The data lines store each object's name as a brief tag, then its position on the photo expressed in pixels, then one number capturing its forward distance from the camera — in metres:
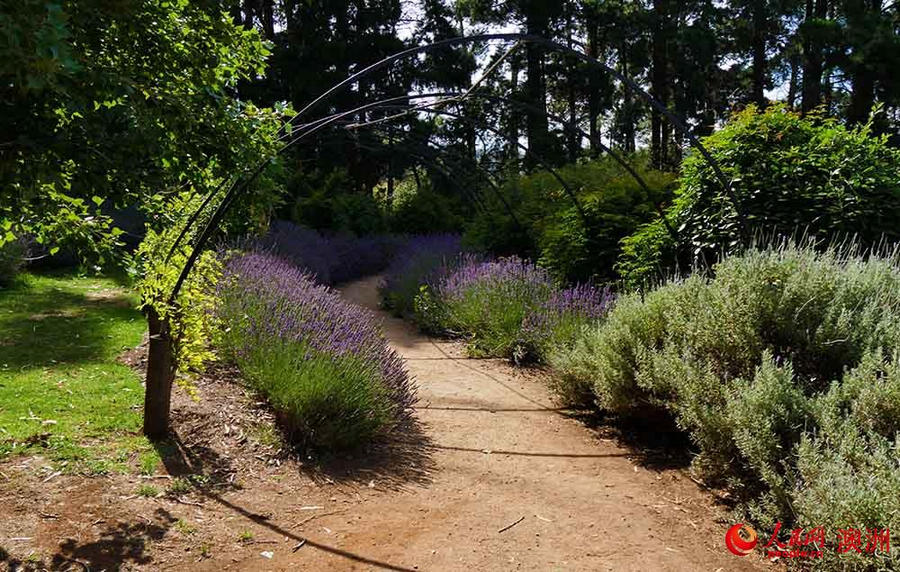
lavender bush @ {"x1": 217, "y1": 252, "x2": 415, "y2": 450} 3.75
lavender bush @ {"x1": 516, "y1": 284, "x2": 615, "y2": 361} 5.82
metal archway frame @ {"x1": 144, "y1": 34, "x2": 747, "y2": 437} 3.65
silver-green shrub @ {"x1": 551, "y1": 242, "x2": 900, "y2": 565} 2.64
